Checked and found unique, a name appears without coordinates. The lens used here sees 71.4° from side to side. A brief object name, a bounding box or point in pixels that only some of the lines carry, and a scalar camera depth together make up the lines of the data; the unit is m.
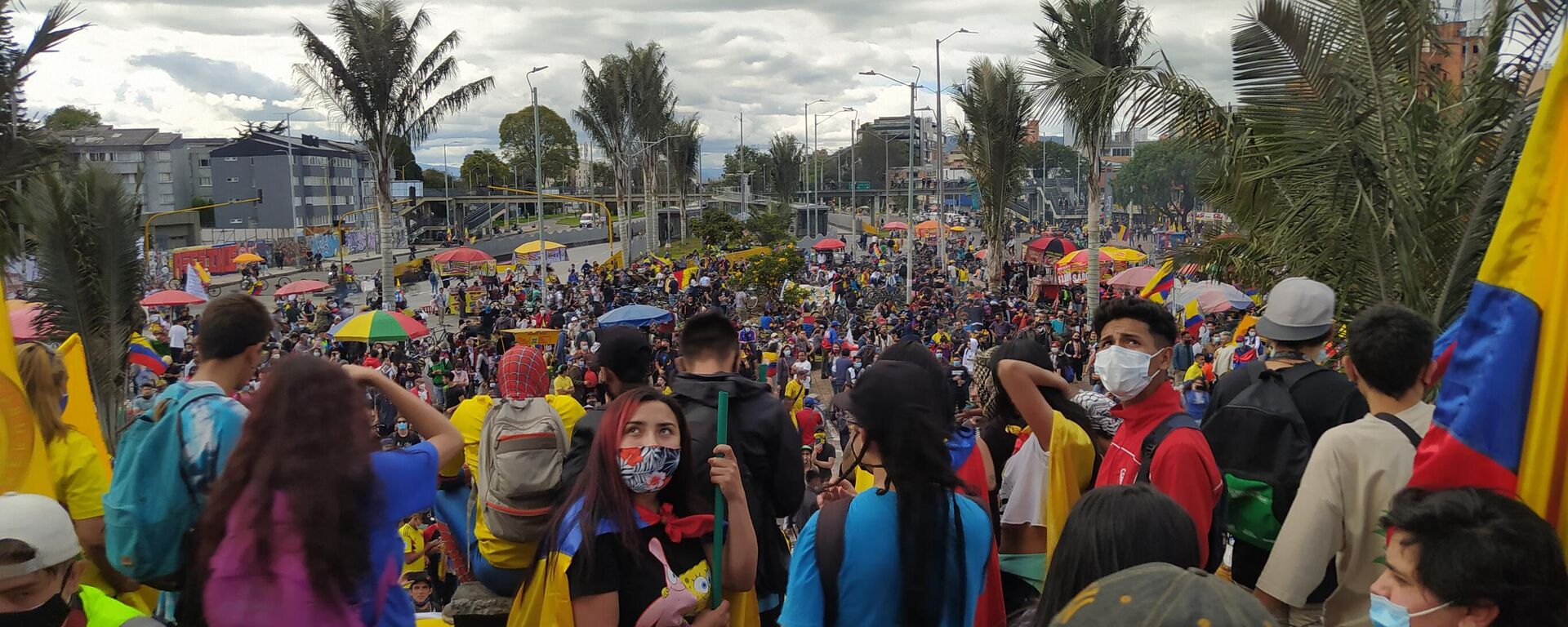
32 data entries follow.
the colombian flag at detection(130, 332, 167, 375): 11.18
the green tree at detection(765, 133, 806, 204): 75.62
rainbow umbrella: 14.86
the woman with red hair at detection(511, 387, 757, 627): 2.74
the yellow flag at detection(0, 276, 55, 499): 2.88
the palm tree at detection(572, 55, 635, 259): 47.16
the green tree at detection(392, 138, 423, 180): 89.00
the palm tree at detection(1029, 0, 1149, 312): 19.22
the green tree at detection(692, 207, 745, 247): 48.28
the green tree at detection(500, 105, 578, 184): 107.94
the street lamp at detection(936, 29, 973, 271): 32.78
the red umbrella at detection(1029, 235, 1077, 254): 31.75
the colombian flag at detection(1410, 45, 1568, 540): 2.23
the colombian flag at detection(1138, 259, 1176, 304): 17.82
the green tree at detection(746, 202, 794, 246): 50.59
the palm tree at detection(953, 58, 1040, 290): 29.08
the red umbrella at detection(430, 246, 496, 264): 32.12
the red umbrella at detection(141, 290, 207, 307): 22.03
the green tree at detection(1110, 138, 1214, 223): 75.00
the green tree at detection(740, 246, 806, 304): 29.72
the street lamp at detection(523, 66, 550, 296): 34.31
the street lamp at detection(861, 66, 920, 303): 31.75
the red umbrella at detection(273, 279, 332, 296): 25.16
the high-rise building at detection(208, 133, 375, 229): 76.81
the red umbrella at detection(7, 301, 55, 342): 8.23
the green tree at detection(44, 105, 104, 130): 78.75
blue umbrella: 16.95
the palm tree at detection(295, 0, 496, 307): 24.31
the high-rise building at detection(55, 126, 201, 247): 71.56
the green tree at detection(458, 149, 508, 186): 110.94
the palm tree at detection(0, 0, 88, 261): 7.25
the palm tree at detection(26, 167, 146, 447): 8.15
